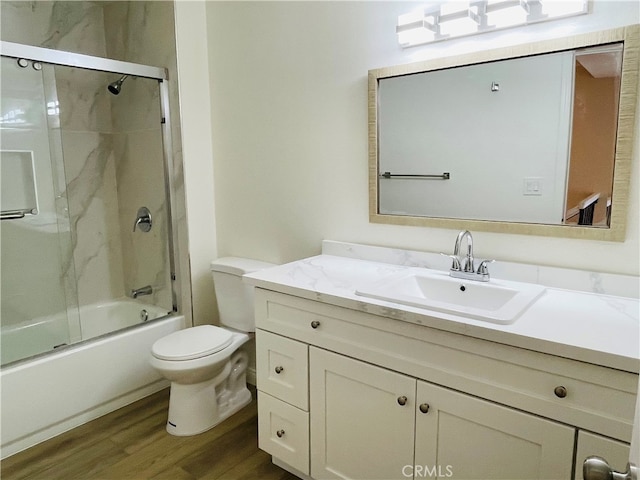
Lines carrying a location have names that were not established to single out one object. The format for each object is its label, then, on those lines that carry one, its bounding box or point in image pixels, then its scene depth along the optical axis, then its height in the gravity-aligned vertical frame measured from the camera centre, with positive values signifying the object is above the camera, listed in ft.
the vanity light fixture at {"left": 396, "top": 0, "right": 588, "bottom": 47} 4.96 +1.88
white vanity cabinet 3.76 -2.22
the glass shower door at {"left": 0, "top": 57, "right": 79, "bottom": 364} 8.43 -0.74
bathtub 6.75 -3.24
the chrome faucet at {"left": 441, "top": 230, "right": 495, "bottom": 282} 5.49 -1.11
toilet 6.95 -2.82
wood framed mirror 4.81 +0.45
